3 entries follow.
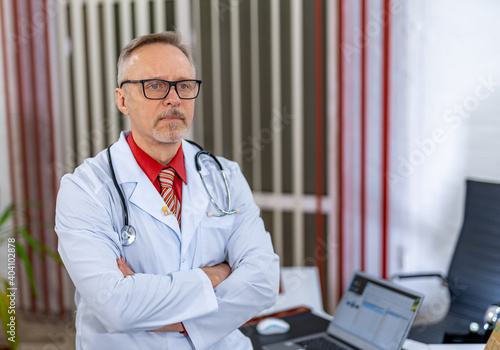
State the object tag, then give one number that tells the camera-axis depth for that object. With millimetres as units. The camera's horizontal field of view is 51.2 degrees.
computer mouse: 1830
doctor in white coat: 1392
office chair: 2465
